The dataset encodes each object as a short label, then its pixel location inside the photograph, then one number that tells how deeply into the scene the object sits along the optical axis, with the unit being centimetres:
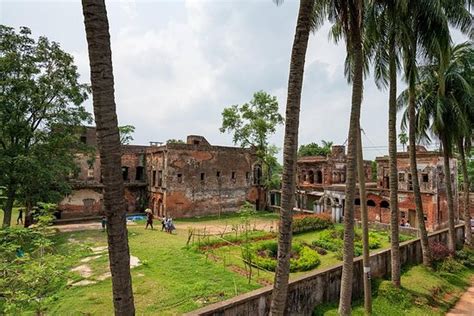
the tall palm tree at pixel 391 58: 896
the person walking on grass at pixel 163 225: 1933
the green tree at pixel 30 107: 1420
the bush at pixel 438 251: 1267
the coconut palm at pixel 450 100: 1291
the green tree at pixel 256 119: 2720
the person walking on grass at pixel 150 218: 1973
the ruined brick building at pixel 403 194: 2150
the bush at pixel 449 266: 1205
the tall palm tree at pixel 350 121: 697
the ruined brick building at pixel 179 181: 2377
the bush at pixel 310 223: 1912
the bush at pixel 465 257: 1332
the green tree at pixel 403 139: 4159
